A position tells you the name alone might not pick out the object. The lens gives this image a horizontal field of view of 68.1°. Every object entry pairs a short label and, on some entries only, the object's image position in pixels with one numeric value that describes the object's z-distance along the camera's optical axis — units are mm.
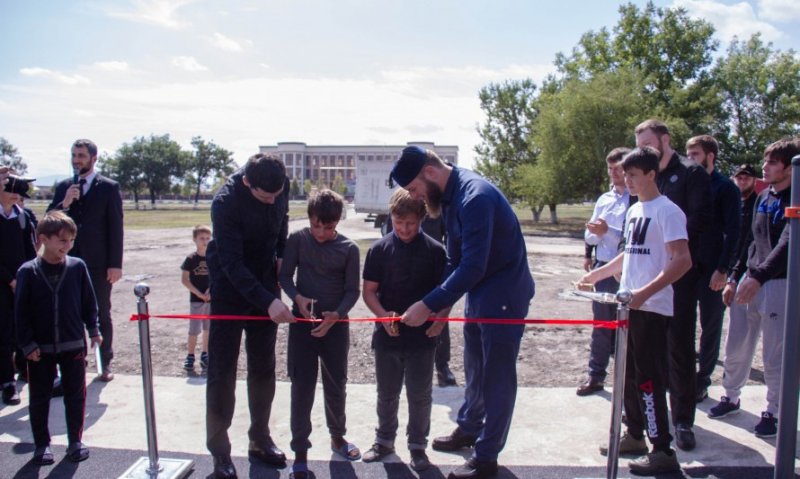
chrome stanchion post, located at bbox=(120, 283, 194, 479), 3838
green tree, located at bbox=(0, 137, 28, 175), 80012
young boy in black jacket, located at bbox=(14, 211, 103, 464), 4176
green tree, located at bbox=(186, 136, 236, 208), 93938
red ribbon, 3754
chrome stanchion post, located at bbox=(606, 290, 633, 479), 3461
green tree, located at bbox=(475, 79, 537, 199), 50828
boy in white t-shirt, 3826
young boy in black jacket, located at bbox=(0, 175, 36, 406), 5293
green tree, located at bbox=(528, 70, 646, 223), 33438
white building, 149250
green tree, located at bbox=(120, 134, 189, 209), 87812
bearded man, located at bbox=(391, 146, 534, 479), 3695
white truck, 32031
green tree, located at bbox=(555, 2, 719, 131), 37875
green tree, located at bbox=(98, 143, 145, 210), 86438
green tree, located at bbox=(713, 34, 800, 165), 38281
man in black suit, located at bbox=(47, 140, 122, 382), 5773
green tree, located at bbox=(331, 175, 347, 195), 92588
